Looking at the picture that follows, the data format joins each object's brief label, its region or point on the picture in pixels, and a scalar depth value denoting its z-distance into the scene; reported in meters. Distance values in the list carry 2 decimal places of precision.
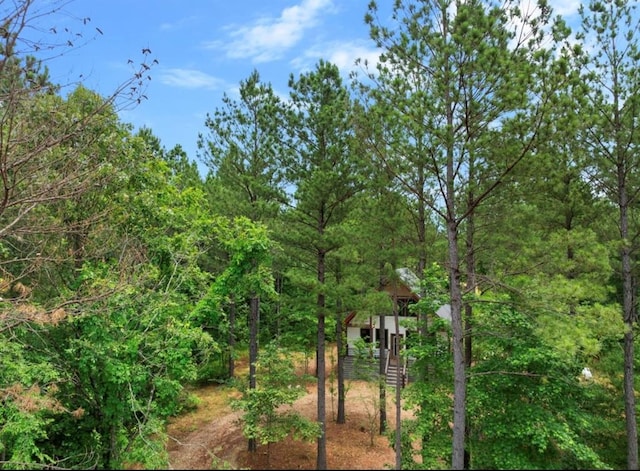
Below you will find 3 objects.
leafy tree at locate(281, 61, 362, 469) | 10.40
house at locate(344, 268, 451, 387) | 14.77
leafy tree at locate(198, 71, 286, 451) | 11.16
